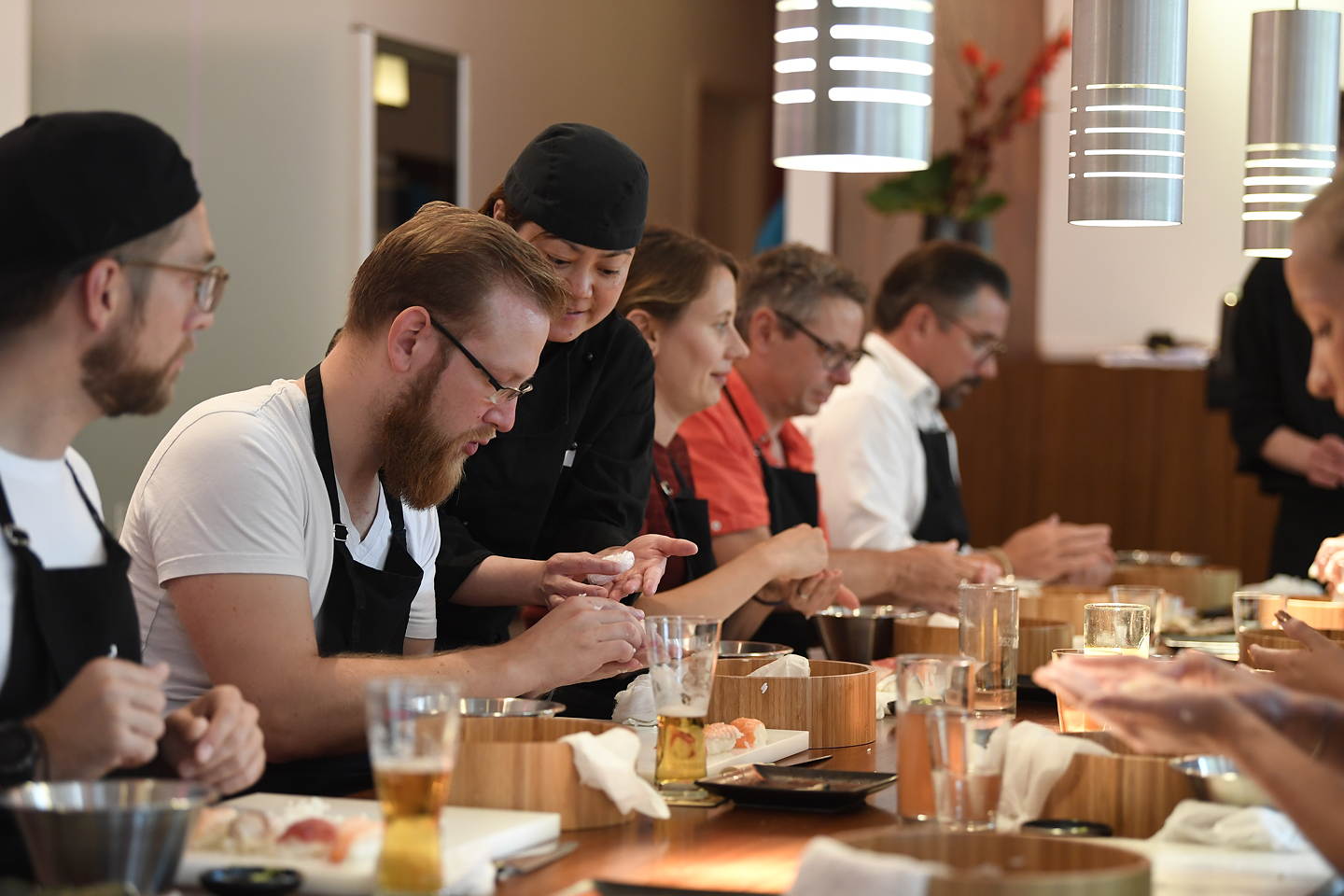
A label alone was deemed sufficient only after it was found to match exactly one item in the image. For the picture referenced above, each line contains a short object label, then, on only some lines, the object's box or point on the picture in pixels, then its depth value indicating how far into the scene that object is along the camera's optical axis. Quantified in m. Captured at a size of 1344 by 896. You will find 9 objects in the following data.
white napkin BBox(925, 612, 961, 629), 3.05
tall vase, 6.70
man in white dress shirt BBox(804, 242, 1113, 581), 4.36
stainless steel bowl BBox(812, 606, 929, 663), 3.01
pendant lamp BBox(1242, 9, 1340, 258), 3.42
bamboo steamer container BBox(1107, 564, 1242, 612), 4.27
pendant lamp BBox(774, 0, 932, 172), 2.58
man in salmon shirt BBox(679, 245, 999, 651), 3.64
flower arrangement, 6.71
